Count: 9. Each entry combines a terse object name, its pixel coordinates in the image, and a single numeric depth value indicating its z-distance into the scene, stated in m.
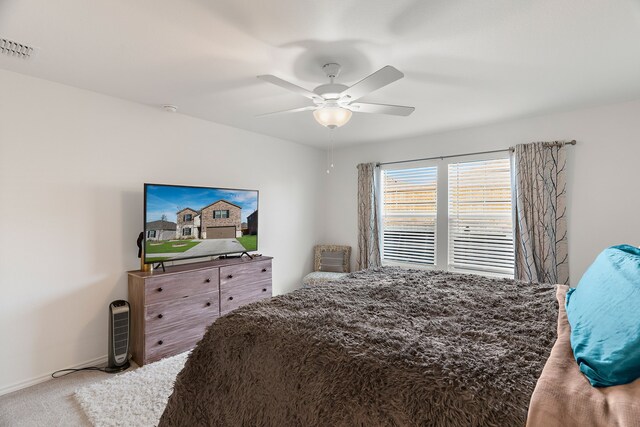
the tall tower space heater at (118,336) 2.67
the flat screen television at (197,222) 2.99
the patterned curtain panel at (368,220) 4.75
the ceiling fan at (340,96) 1.92
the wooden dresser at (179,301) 2.78
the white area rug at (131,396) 2.02
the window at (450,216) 3.82
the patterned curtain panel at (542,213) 3.37
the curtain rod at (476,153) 3.32
